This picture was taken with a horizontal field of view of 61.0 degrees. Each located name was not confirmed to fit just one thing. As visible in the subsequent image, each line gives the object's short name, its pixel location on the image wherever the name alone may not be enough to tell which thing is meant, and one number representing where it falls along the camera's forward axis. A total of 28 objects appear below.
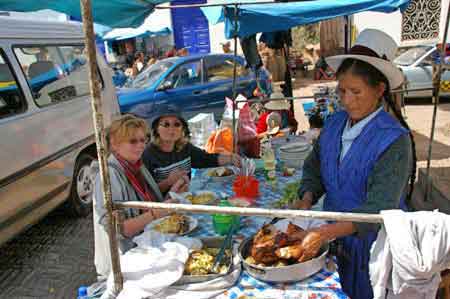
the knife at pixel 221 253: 1.74
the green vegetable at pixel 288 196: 2.59
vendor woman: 1.69
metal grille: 11.66
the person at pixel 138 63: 13.06
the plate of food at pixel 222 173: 3.19
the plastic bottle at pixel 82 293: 1.76
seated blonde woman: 1.91
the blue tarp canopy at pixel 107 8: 2.98
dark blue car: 7.83
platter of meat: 1.65
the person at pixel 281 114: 5.11
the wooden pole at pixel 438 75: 3.61
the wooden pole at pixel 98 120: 1.34
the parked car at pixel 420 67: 9.91
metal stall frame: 1.32
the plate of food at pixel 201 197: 2.60
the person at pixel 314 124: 4.32
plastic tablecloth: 1.60
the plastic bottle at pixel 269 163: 3.25
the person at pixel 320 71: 13.92
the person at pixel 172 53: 13.36
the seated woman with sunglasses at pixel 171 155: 3.29
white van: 3.62
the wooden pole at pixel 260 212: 1.31
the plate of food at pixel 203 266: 1.68
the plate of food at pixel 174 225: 2.11
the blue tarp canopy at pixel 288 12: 3.55
